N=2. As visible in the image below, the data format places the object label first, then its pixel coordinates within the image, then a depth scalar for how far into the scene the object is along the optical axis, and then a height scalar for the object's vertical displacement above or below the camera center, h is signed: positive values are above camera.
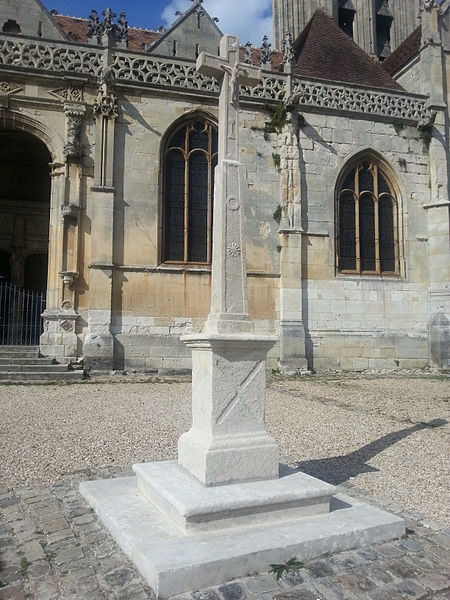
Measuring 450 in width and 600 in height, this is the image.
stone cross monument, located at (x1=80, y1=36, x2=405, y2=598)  2.61 -0.94
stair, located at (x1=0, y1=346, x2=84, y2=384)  10.61 -0.62
